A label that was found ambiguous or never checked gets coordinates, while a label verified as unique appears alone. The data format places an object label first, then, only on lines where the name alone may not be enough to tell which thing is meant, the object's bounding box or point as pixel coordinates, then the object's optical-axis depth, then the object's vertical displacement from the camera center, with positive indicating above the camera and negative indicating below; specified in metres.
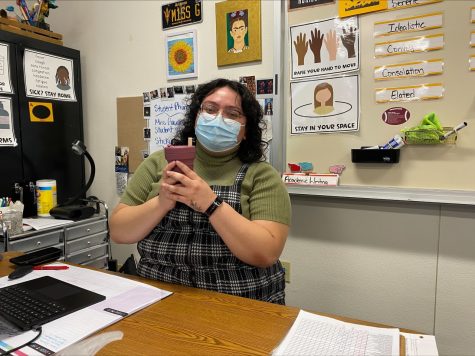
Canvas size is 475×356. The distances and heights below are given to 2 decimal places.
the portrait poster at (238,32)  1.78 +0.59
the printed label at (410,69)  1.40 +0.29
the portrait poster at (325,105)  1.57 +0.17
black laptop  0.78 -0.37
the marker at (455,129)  1.36 +0.04
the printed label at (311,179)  1.62 -0.17
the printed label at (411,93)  1.40 +0.20
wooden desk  0.69 -0.40
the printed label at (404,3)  1.40 +0.56
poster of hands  1.55 +0.43
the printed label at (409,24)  1.39 +0.48
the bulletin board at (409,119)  1.36 +0.09
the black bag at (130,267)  1.45 -0.50
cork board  2.24 +0.13
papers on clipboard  0.68 -0.40
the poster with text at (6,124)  1.90 +0.13
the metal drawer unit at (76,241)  1.66 -0.48
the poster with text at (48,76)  2.04 +0.44
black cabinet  1.96 +0.07
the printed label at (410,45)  1.39 +0.39
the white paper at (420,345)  0.67 -0.40
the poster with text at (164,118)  2.08 +0.16
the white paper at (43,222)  1.76 -0.39
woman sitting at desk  1.00 -0.21
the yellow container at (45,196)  2.02 -0.28
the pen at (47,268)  1.12 -0.38
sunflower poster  2.00 +0.52
